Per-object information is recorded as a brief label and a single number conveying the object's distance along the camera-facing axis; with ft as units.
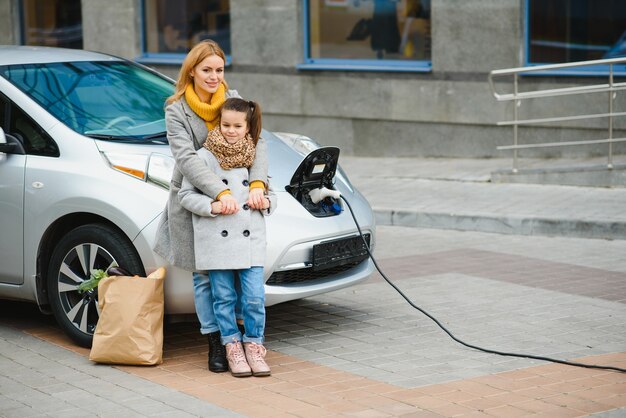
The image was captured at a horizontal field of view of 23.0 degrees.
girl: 26.12
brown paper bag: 26.84
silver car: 27.86
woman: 26.56
